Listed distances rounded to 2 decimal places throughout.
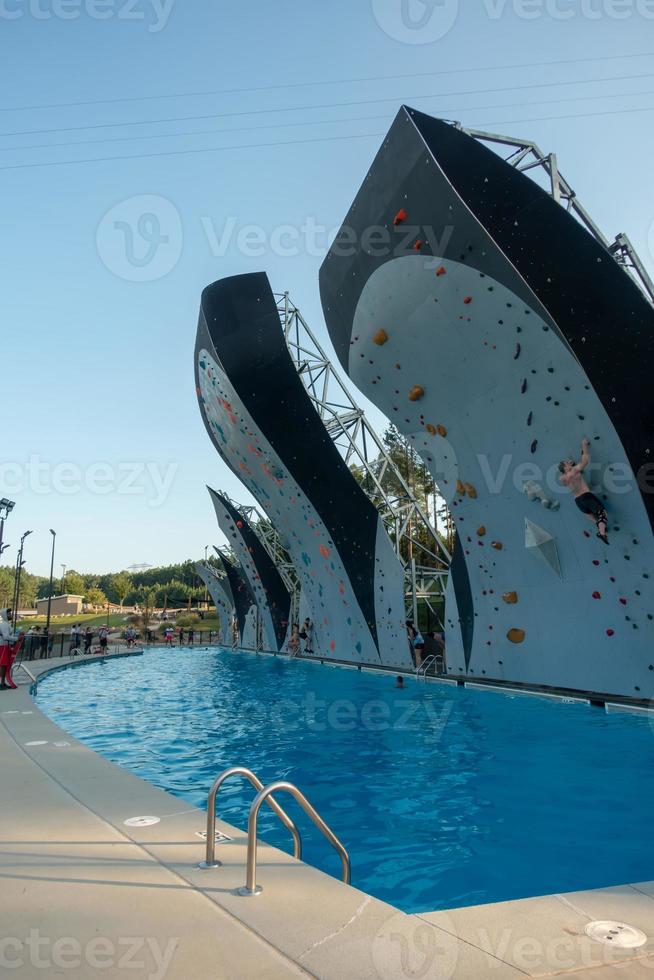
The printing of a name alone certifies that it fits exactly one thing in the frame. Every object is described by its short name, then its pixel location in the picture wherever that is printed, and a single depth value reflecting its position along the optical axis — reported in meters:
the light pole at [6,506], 23.50
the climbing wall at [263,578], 27.19
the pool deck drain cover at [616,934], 2.25
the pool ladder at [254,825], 2.73
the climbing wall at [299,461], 16.45
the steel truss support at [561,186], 9.03
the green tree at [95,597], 94.94
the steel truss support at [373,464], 16.84
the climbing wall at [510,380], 8.23
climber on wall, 8.61
